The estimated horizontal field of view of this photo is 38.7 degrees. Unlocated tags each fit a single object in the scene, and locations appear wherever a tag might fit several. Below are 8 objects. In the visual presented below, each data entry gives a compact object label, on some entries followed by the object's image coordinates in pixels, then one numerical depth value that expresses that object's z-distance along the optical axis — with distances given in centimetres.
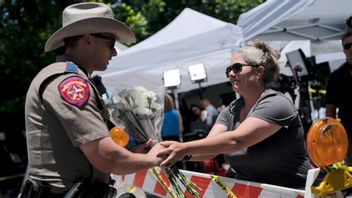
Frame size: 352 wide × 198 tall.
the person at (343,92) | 427
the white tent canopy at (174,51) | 786
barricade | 240
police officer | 205
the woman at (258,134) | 257
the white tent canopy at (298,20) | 457
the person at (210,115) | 1188
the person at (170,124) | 900
